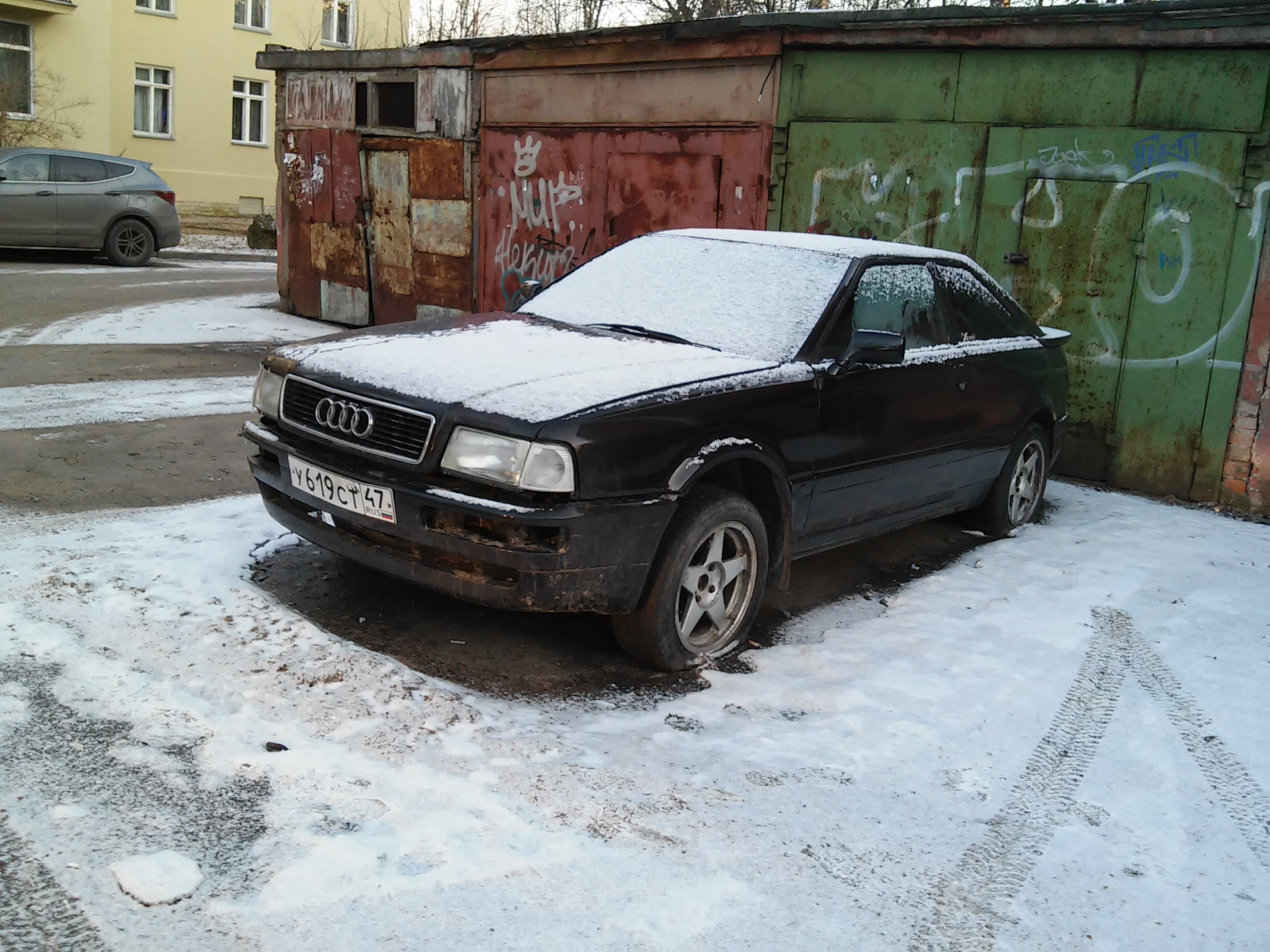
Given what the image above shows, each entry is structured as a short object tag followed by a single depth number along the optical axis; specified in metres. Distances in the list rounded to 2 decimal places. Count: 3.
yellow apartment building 24.92
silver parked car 16.62
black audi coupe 3.68
